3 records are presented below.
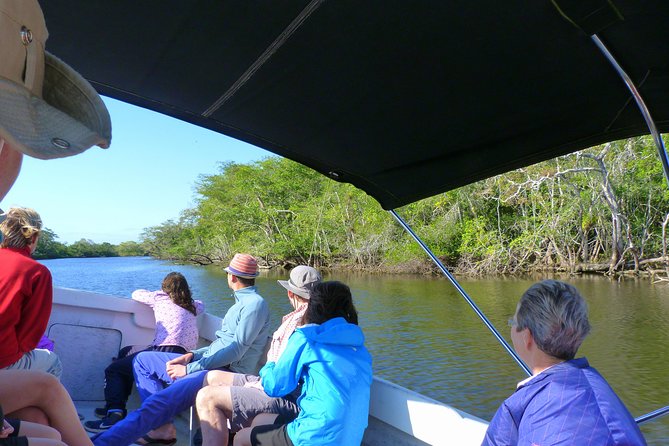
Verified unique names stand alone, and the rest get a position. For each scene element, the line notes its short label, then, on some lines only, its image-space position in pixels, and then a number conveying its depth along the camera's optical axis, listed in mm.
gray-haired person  1213
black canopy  1512
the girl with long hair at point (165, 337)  3395
